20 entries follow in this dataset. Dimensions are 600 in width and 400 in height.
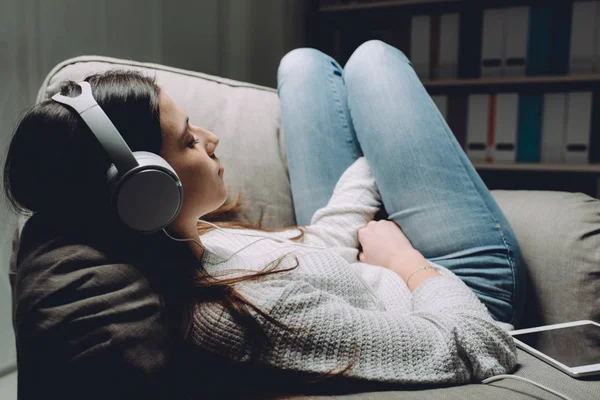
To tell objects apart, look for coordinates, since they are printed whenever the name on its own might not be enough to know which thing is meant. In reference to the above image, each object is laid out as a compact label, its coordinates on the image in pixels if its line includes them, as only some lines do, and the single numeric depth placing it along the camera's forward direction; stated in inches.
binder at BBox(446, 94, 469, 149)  75.0
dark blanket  16.6
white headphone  18.8
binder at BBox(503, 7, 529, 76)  69.9
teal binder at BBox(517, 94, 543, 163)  71.0
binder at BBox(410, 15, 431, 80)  75.4
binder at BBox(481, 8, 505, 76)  71.4
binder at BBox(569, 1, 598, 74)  67.0
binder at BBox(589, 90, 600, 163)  70.8
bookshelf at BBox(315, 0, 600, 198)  70.7
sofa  21.8
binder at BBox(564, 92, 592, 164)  68.9
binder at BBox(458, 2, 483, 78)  73.9
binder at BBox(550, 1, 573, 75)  68.9
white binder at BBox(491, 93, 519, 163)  71.5
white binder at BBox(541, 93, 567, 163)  69.9
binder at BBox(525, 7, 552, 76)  69.2
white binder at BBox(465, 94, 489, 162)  73.0
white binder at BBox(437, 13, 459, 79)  74.0
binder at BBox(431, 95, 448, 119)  76.1
